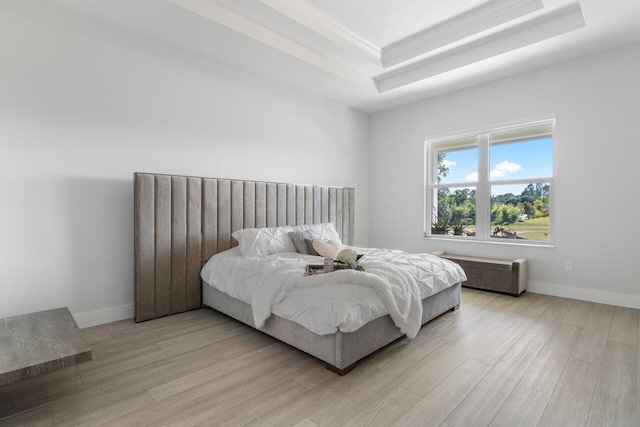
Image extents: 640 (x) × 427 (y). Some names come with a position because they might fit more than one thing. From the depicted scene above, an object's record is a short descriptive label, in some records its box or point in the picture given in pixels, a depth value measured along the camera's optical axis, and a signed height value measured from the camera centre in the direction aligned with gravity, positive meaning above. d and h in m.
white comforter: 2.12 -0.62
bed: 2.86 -0.36
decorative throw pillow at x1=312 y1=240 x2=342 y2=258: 3.46 -0.43
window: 4.16 +0.37
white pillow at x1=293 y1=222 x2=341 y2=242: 3.97 -0.26
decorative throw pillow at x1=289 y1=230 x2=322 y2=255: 3.63 -0.34
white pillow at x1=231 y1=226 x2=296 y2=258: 3.40 -0.36
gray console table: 1.66 -0.83
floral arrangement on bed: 2.59 -0.40
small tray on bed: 2.51 -0.48
